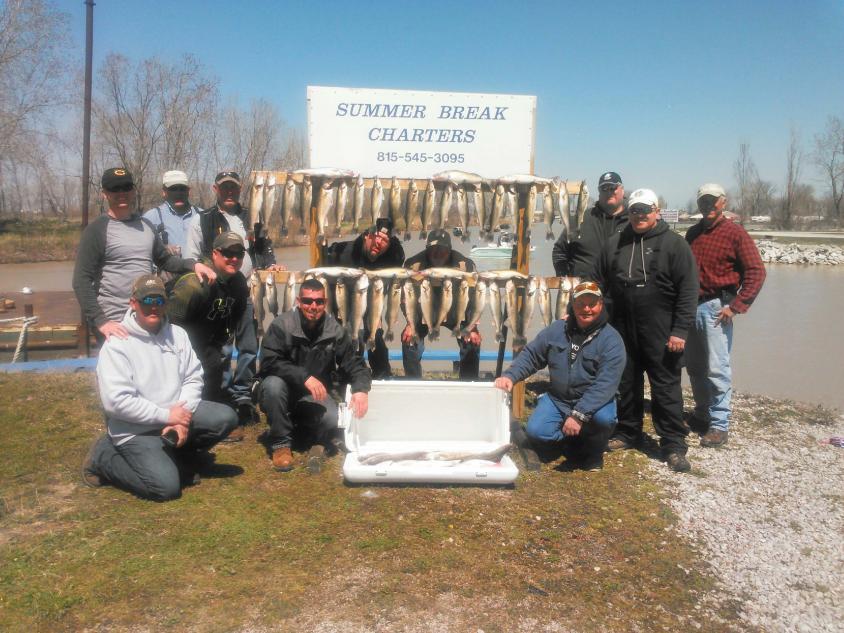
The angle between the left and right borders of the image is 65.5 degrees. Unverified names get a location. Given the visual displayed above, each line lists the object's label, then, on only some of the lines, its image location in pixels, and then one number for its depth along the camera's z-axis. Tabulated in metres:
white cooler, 4.83
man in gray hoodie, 3.88
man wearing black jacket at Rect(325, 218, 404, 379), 5.64
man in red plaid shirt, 5.18
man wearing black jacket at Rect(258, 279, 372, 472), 4.60
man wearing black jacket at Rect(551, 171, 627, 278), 5.43
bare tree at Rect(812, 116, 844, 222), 60.08
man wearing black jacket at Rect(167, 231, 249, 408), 4.67
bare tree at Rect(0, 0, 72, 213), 27.34
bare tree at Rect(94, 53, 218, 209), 30.45
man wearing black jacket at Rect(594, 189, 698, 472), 4.73
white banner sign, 5.43
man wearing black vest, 5.25
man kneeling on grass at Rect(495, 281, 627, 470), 4.51
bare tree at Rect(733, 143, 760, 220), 63.26
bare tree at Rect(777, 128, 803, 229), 58.09
